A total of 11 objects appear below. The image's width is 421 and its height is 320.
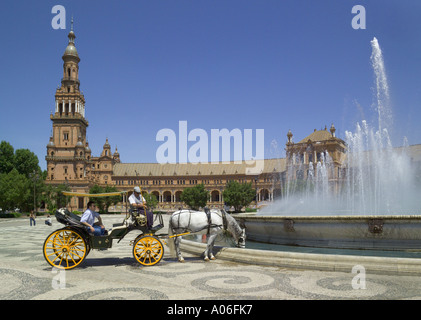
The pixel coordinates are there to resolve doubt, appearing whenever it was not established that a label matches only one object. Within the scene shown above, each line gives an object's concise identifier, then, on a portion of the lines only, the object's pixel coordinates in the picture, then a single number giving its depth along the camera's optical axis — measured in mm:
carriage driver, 9492
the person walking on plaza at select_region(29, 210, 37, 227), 31036
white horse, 9945
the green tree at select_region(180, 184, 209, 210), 86688
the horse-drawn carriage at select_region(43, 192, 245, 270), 8961
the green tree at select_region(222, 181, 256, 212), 78438
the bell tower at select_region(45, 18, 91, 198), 94312
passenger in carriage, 9109
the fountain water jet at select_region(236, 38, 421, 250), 9586
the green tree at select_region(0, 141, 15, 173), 71438
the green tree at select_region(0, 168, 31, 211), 54000
